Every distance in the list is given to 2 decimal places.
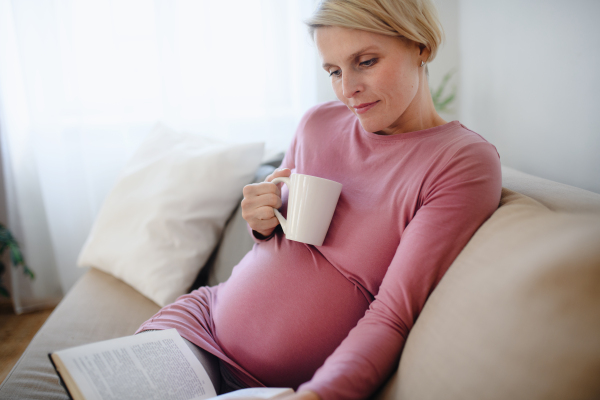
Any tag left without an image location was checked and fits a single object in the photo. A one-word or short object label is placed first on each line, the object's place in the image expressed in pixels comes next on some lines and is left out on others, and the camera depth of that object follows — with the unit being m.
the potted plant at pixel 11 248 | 1.79
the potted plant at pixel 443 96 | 1.65
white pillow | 1.26
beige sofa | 0.48
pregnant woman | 0.68
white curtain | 1.77
